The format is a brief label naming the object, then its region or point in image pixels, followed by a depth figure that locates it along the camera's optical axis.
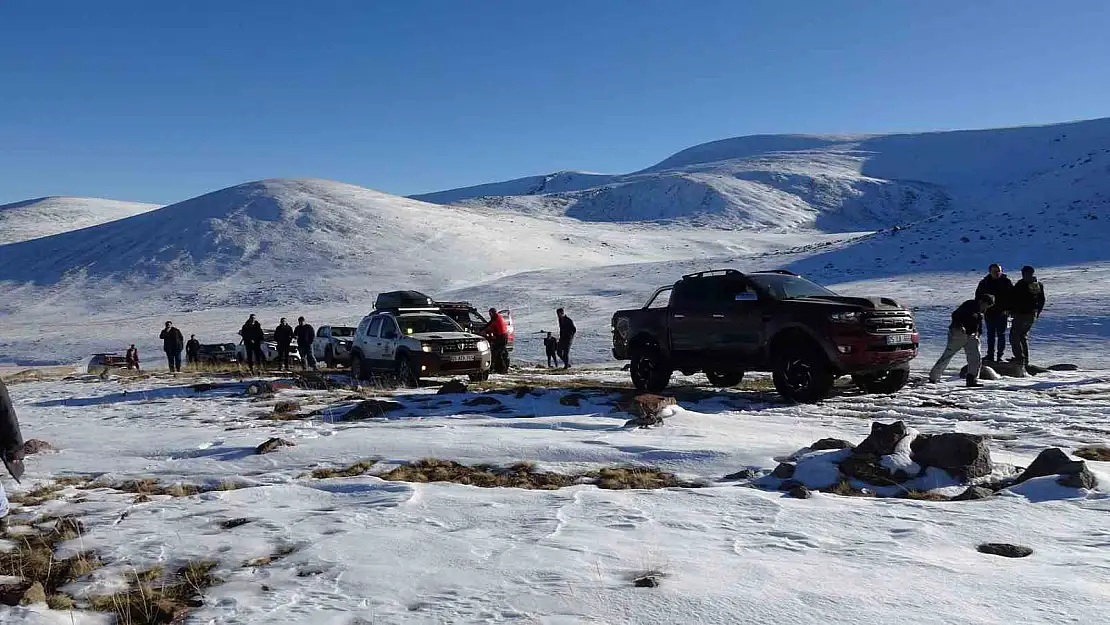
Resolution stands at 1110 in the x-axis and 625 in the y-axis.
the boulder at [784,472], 7.02
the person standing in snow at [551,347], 24.70
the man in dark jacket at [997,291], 14.16
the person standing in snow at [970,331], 12.70
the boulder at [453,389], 13.29
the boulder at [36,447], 9.16
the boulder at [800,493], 6.23
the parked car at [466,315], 21.14
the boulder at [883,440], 7.23
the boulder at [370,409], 11.03
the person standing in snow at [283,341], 23.89
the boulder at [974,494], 6.14
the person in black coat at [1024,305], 13.88
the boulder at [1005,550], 4.73
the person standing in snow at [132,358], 28.91
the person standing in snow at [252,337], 23.20
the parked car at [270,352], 28.31
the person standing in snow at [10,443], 5.23
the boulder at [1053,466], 6.24
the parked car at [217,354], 29.73
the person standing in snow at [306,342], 23.98
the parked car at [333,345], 24.36
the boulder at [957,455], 6.82
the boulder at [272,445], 8.64
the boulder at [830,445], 7.64
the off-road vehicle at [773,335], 11.21
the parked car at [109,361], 28.21
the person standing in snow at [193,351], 28.76
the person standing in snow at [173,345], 24.23
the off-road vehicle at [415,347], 15.72
